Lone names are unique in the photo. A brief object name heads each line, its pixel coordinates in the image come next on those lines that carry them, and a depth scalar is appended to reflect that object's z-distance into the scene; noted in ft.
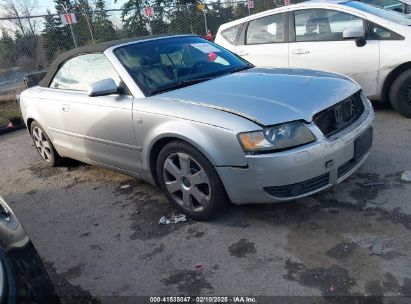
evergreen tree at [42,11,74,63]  39.00
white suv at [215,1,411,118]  17.54
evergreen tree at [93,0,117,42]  43.10
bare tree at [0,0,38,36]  36.79
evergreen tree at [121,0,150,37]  45.44
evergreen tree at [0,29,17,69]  36.83
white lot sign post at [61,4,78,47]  37.52
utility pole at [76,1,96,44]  42.32
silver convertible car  10.01
